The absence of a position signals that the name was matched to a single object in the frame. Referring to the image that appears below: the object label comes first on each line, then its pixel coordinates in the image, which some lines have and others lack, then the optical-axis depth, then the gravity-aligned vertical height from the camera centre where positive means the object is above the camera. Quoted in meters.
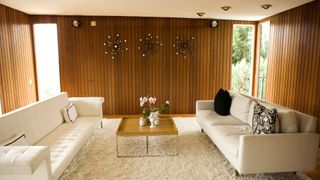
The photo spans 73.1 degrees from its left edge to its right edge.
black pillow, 4.02 -0.64
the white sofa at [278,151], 2.48 -0.96
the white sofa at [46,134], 1.83 -0.82
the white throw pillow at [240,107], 3.59 -0.67
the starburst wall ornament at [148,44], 5.43 +0.61
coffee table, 3.22 -0.94
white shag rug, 2.74 -1.34
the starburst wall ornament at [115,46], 5.36 +0.56
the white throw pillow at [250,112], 3.36 -0.70
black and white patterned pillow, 2.58 -0.65
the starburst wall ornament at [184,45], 5.51 +0.60
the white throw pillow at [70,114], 3.75 -0.80
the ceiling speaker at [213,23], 5.45 +1.14
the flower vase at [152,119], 3.53 -0.82
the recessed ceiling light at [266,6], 3.99 +1.16
